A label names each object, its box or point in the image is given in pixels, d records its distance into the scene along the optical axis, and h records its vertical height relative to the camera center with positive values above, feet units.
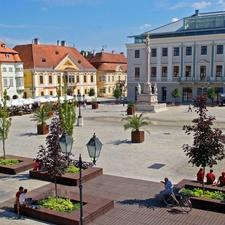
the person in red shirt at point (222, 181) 42.27 -11.35
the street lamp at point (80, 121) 102.26 -10.64
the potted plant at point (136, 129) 75.05 -9.57
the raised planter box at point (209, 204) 37.14 -12.48
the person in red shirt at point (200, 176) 41.79 -10.75
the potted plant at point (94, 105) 154.40 -9.30
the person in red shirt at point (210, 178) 43.01 -11.19
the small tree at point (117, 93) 189.85 -5.03
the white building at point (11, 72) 180.96 +5.97
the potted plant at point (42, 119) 88.48 -8.50
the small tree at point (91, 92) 229.25 -5.39
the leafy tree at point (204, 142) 38.78 -6.29
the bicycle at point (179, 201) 37.99 -12.49
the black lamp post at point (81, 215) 25.39 -9.24
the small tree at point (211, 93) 164.66 -4.63
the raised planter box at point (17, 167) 53.21 -12.30
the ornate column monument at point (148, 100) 141.76 -6.88
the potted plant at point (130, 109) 126.52 -8.92
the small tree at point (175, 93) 178.09 -4.90
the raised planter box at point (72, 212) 35.27 -12.81
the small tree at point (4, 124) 58.70 -6.41
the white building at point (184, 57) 177.68 +13.27
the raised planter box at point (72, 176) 47.03 -12.31
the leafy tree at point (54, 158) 38.32 -7.88
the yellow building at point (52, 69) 198.80 +8.51
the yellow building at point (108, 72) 249.96 +7.78
